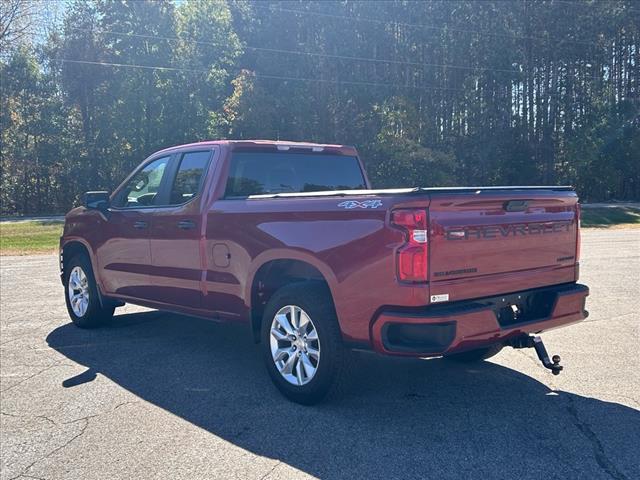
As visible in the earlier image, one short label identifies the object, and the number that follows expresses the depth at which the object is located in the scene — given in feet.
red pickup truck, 13.47
